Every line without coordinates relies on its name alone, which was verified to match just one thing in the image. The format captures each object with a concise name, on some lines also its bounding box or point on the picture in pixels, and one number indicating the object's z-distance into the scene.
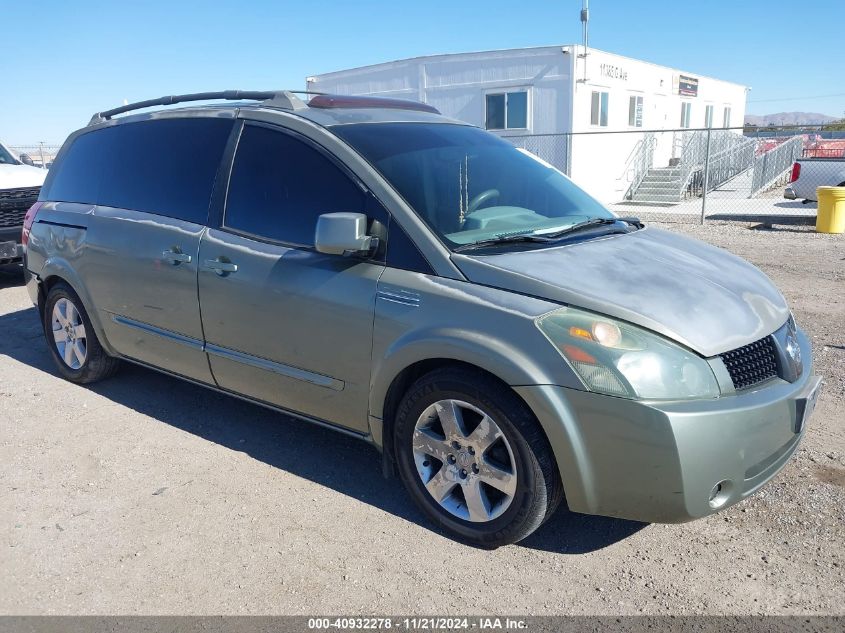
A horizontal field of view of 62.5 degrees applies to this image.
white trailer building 18.28
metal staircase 21.06
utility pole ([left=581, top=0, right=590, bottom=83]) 18.49
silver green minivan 2.65
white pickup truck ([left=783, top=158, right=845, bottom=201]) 14.11
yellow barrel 12.09
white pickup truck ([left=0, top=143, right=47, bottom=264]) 8.41
